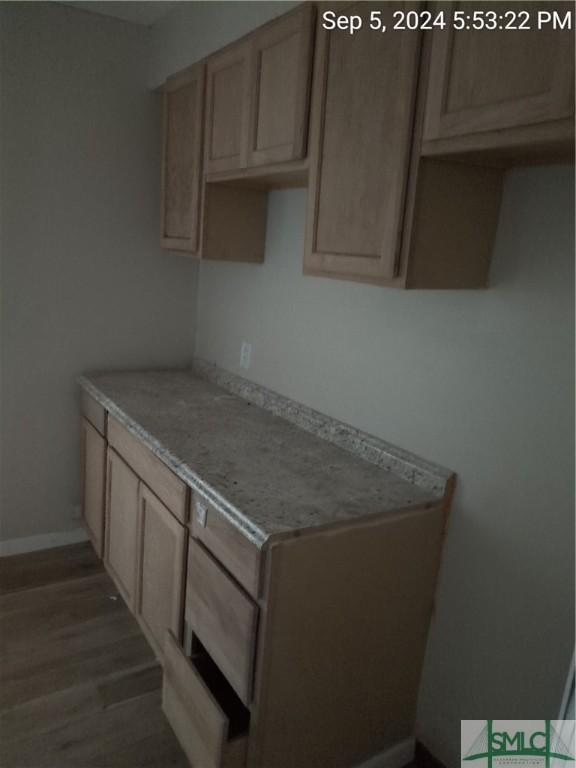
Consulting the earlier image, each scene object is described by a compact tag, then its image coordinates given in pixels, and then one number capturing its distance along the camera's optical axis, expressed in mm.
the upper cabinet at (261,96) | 1660
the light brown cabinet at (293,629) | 1402
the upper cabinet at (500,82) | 1028
